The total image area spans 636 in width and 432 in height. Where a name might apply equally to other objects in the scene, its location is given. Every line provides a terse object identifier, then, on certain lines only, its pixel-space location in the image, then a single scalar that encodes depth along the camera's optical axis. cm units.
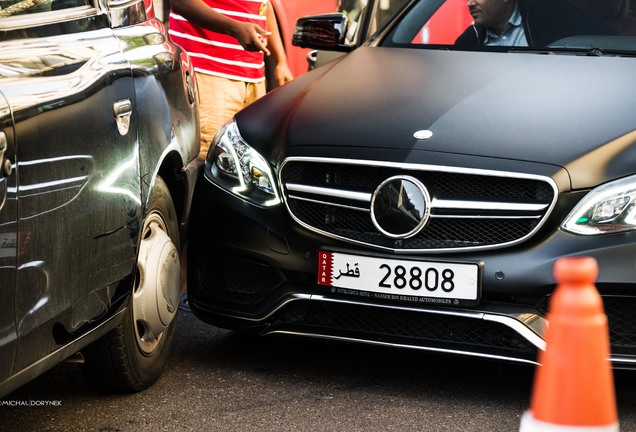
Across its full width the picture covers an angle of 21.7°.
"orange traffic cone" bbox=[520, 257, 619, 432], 305
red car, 1325
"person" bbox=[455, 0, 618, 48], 707
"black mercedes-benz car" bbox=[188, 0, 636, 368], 555
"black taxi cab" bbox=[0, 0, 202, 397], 418
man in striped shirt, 893
